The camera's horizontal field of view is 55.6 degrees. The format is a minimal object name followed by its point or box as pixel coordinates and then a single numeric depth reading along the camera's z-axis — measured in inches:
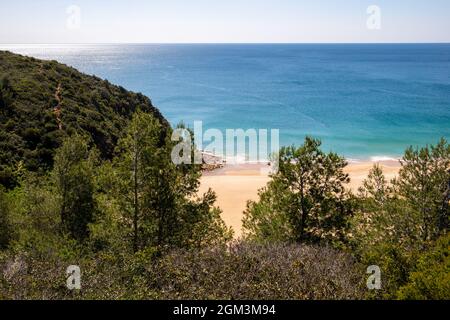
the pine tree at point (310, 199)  741.9
